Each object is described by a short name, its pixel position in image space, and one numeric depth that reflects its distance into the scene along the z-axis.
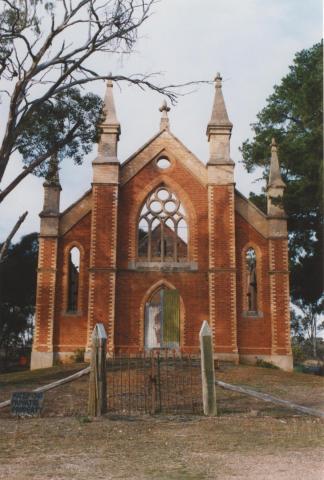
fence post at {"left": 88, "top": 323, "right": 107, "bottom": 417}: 10.70
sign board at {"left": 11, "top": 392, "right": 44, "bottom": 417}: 10.62
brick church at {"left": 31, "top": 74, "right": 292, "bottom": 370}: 22.47
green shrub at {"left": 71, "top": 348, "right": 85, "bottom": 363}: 22.14
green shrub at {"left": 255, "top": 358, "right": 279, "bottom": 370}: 22.00
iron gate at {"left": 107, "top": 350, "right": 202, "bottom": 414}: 11.41
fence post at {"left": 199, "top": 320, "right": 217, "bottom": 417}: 10.82
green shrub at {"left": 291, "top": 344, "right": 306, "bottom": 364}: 26.86
